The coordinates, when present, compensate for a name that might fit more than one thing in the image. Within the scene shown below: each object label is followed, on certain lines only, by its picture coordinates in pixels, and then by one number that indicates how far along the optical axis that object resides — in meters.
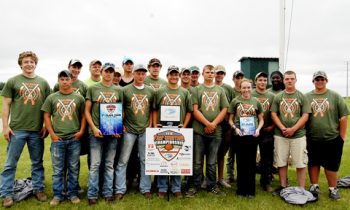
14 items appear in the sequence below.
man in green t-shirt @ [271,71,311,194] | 6.17
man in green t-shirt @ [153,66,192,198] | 6.00
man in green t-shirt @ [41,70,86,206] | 5.54
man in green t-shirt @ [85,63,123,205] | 5.63
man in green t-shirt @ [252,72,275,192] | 6.58
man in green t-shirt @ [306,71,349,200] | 6.14
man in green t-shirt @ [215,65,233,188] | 6.68
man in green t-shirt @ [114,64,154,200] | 5.87
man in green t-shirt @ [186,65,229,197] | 6.12
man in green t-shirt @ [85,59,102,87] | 6.64
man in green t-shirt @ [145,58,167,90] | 6.51
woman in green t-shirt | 6.07
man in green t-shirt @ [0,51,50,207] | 5.57
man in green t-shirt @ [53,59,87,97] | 6.11
